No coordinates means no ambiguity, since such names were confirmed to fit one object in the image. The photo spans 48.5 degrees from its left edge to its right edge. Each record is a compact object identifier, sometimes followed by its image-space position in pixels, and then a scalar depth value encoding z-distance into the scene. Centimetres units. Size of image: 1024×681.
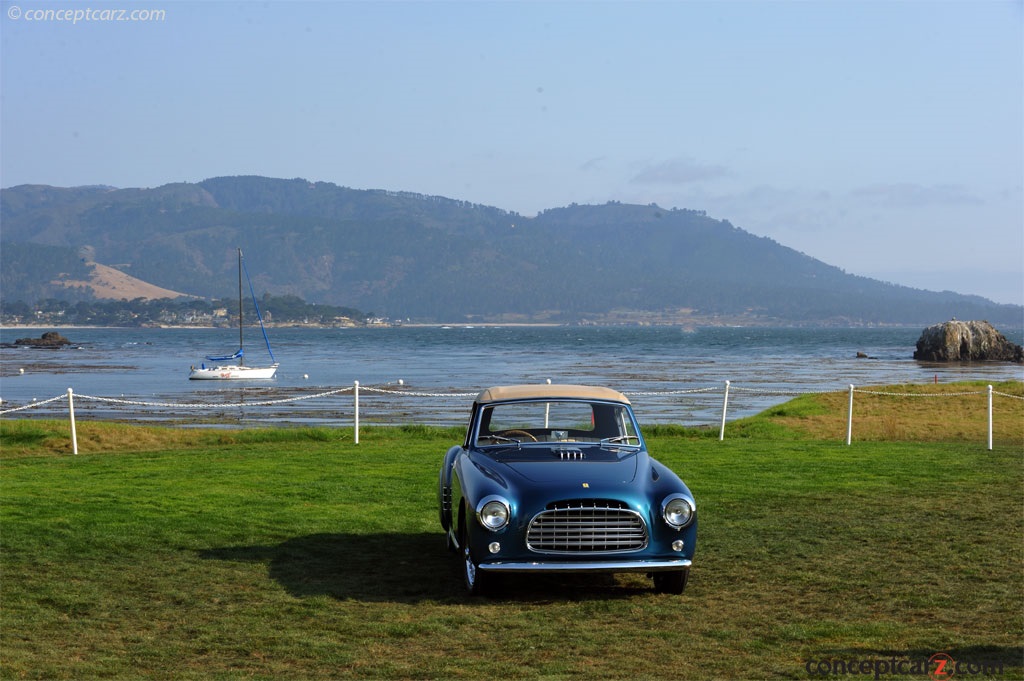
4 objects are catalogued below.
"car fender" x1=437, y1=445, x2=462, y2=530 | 1192
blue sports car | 959
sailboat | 7512
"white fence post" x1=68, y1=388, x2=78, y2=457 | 2247
